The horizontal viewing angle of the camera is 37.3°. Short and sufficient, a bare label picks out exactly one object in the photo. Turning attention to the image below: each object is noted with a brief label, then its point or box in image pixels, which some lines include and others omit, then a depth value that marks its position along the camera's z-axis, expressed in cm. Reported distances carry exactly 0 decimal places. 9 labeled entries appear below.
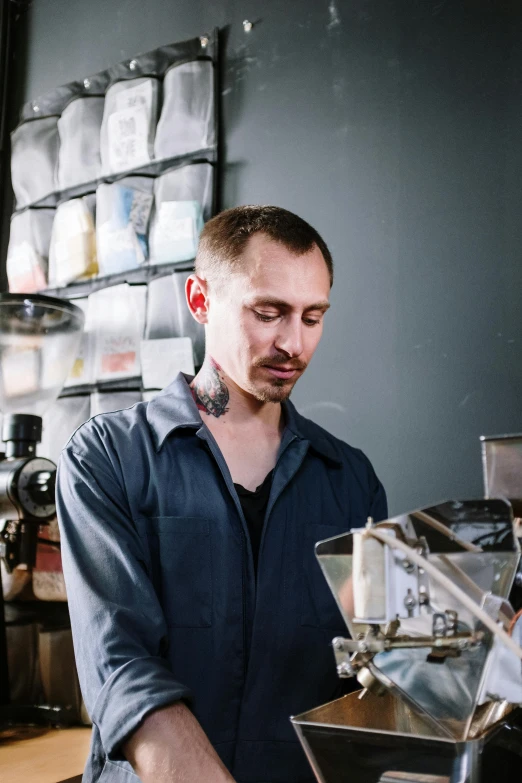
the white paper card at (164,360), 229
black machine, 209
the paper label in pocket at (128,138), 252
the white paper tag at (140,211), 247
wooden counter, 165
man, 127
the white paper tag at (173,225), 235
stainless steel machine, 83
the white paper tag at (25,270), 275
